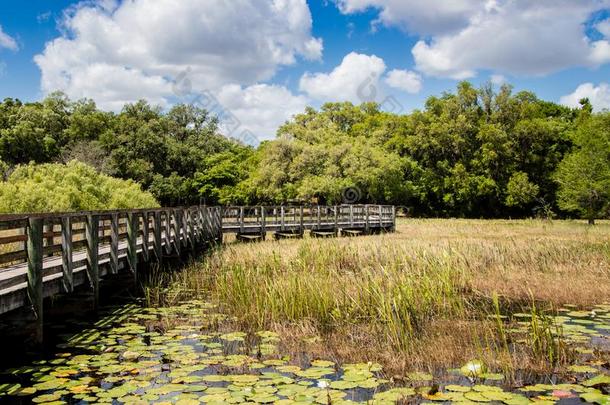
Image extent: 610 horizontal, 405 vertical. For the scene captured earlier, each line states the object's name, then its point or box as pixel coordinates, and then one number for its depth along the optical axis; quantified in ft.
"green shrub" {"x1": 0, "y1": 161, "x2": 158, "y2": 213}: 69.00
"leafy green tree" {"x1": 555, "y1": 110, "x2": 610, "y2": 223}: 127.95
